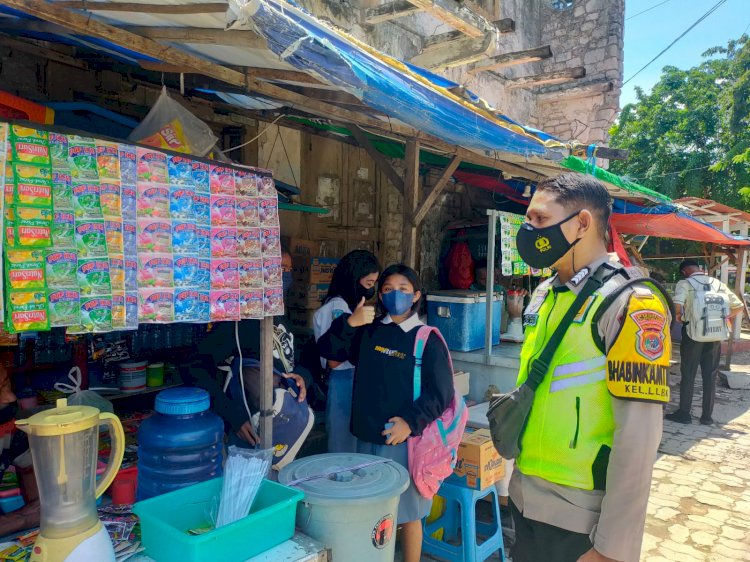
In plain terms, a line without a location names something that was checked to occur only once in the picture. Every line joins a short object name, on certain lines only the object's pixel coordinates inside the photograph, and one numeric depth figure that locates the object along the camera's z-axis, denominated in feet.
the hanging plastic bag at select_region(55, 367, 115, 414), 9.36
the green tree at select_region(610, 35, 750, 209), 59.31
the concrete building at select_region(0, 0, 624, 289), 11.73
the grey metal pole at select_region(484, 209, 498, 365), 16.92
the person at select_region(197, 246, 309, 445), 9.75
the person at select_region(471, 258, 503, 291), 24.18
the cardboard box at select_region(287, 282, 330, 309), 19.48
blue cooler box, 18.11
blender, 5.75
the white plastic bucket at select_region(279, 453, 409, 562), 7.65
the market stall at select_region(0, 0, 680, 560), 6.14
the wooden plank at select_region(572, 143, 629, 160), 16.11
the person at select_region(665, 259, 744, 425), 23.76
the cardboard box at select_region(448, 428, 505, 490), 11.68
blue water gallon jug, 8.45
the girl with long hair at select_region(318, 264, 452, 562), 9.74
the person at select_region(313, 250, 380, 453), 11.65
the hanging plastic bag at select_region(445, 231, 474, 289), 24.70
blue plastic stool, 11.23
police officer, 5.20
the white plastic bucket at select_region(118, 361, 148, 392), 13.23
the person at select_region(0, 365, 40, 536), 7.43
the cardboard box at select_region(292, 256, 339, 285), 19.45
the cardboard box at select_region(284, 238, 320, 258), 19.12
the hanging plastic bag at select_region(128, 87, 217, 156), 8.75
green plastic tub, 6.11
